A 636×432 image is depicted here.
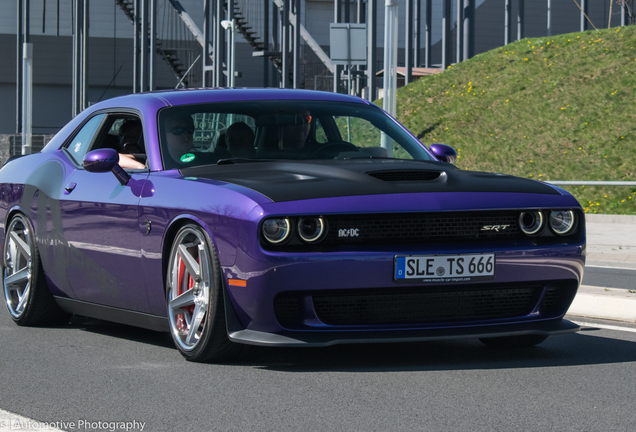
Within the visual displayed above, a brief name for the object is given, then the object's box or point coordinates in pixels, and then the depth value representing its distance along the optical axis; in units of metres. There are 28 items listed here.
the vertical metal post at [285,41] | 34.22
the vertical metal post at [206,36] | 36.44
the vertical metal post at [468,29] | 35.75
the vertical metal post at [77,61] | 41.00
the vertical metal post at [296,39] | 33.41
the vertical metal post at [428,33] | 46.30
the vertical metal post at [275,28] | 45.72
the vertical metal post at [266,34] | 42.30
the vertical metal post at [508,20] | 42.03
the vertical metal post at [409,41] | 36.16
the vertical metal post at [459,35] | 38.15
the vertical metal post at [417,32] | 48.43
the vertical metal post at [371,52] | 26.48
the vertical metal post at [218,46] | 32.23
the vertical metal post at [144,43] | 38.97
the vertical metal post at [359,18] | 34.51
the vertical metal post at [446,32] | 35.31
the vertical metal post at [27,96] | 28.67
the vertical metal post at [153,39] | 39.62
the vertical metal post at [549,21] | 44.75
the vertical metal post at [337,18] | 31.56
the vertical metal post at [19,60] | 40.06
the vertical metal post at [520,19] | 43.94
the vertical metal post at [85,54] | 39.28
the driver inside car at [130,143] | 6.02
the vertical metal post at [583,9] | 38.07
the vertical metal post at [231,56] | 29.19
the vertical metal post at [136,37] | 42.03
